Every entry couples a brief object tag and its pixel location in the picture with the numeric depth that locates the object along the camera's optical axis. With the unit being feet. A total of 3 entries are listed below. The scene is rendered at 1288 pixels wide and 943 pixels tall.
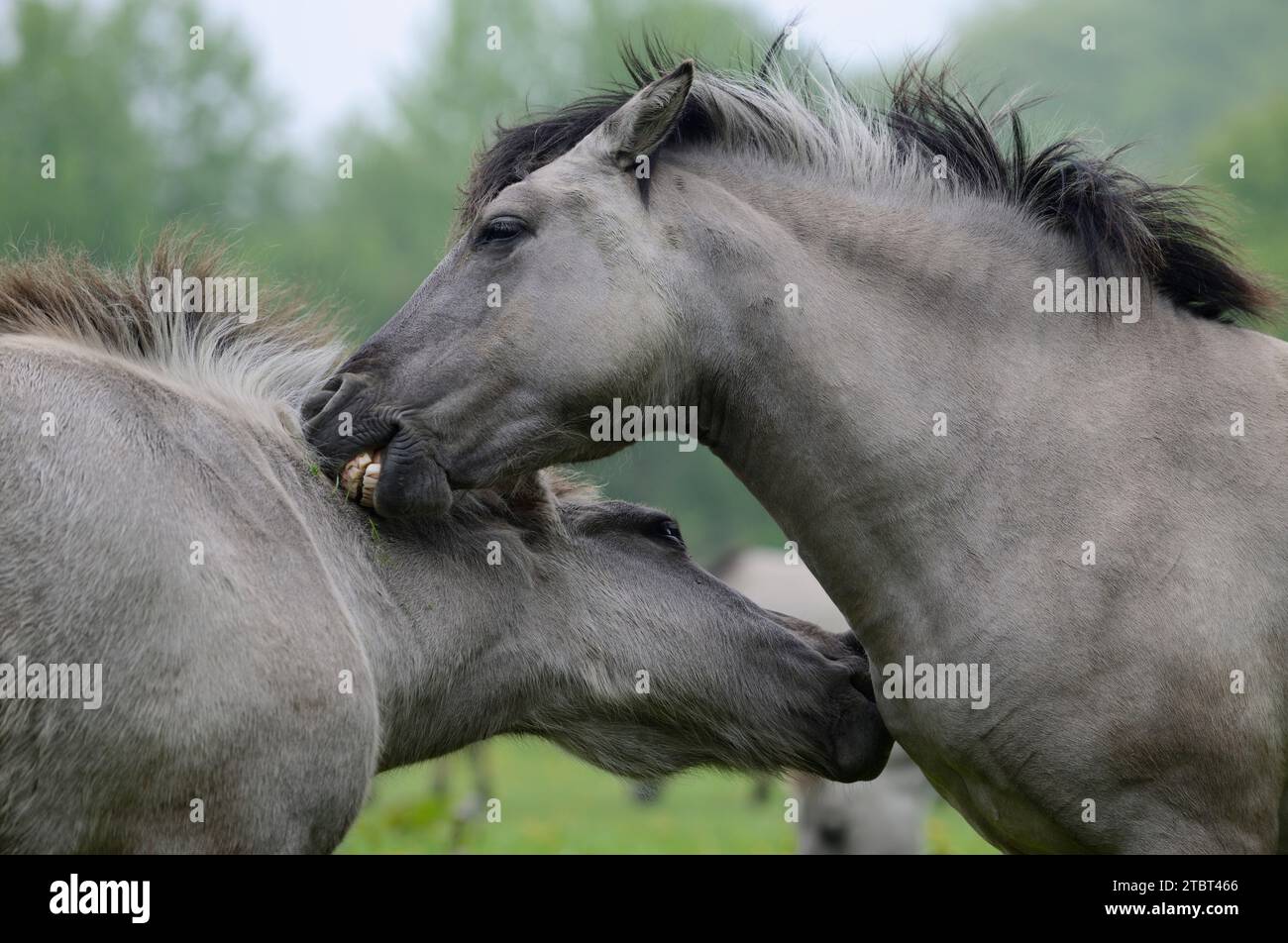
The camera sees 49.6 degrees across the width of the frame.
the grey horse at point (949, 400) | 15.80
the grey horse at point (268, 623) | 14.35
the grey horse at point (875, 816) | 35.35
